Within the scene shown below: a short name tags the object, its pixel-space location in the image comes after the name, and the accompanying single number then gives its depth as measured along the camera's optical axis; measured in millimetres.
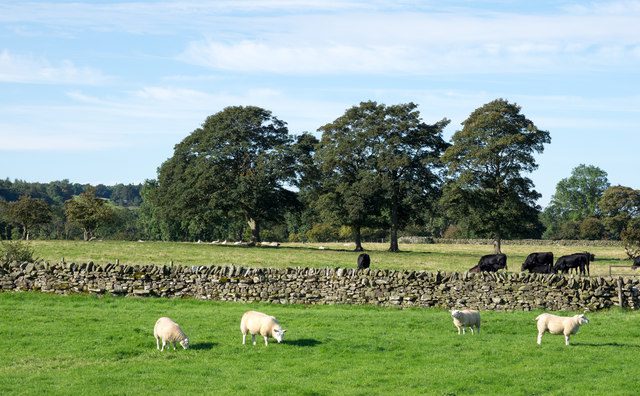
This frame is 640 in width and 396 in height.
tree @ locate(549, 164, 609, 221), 148275
